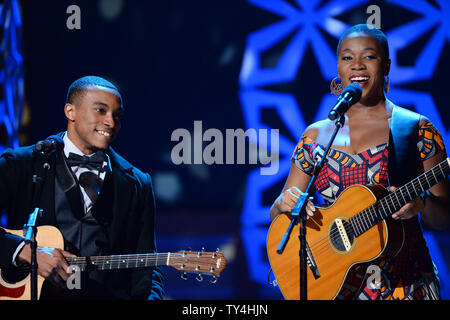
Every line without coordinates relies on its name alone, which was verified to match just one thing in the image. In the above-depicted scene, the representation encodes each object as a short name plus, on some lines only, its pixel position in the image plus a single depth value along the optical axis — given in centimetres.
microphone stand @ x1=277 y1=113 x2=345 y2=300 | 490
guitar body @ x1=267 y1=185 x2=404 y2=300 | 539
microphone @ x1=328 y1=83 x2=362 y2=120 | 508
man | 654
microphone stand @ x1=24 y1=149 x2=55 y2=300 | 543
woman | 529
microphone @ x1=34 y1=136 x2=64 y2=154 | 587
